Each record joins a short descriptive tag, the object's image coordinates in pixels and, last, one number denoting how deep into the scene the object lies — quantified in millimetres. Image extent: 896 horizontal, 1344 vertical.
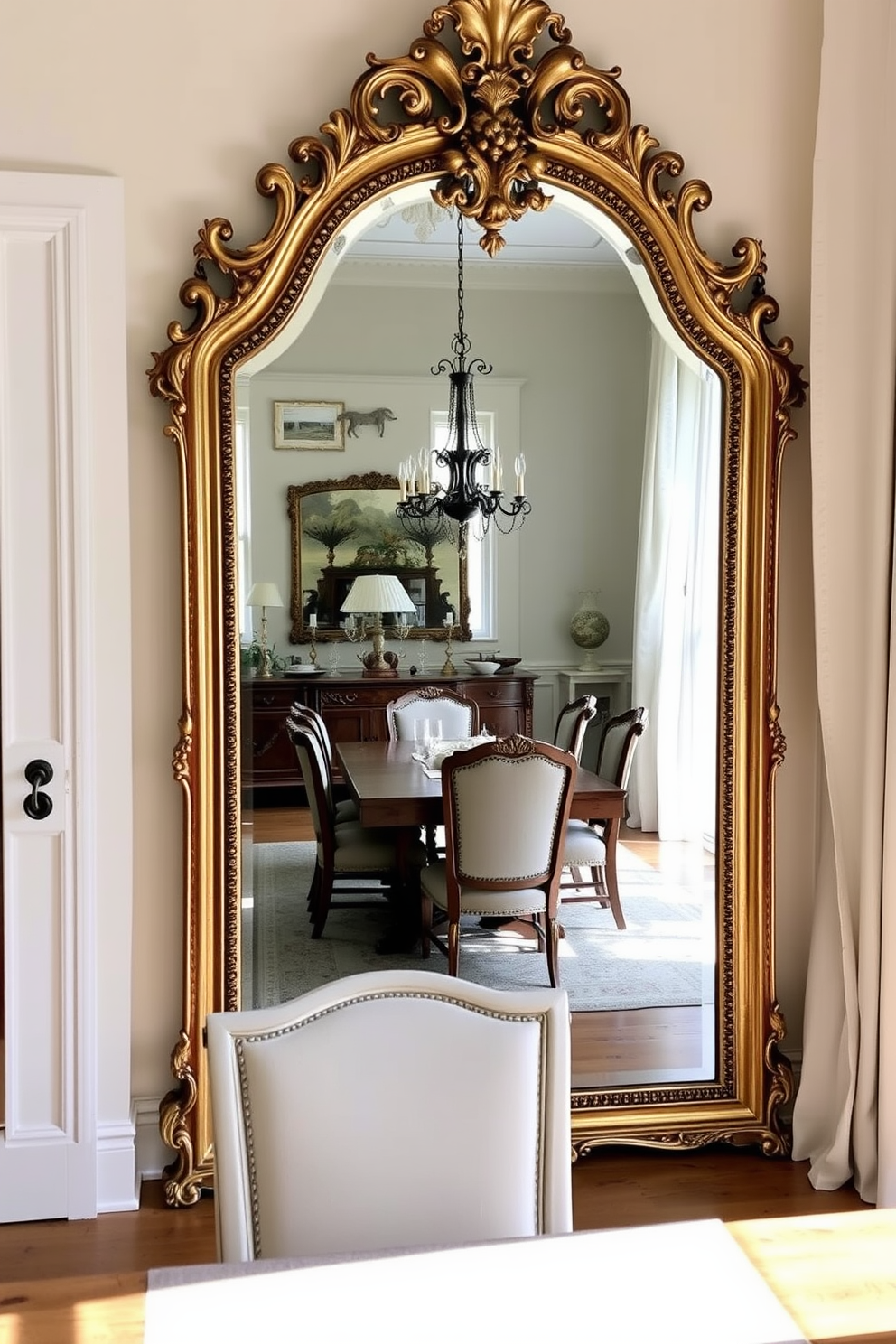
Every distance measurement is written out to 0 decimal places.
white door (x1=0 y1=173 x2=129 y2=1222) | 2486
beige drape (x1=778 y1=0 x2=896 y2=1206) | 2590
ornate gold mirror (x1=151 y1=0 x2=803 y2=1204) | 2568
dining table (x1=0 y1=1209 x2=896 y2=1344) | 1093
